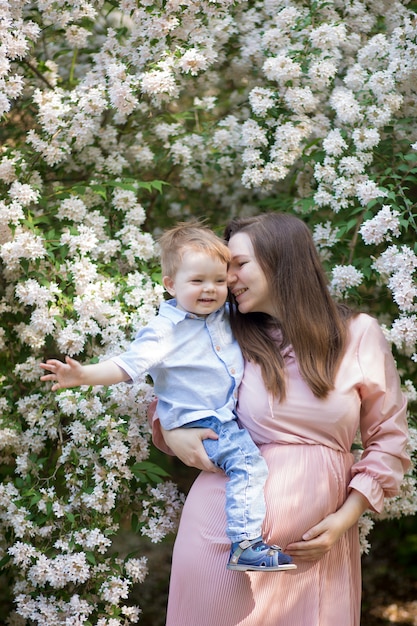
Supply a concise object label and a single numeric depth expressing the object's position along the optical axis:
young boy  2.45
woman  2.51
